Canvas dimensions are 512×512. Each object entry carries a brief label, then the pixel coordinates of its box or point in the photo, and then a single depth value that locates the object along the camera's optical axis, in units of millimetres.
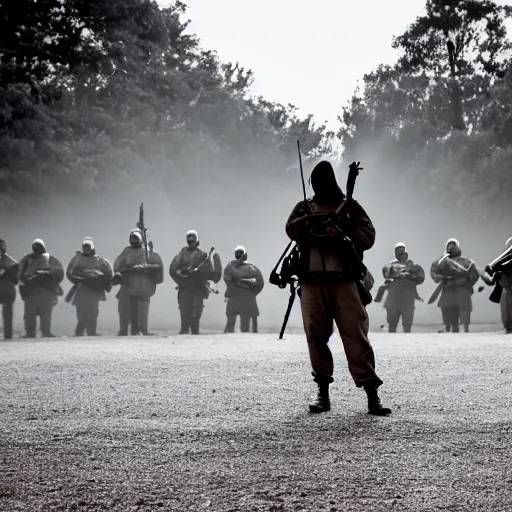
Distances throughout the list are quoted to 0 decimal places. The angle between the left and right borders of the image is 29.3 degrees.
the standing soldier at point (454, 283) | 21453
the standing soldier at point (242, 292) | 21328
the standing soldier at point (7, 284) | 20984
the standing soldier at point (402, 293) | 21922
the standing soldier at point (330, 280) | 6684
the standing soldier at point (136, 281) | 20891
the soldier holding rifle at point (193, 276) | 21219
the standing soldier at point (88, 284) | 21094
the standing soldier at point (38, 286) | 20688
